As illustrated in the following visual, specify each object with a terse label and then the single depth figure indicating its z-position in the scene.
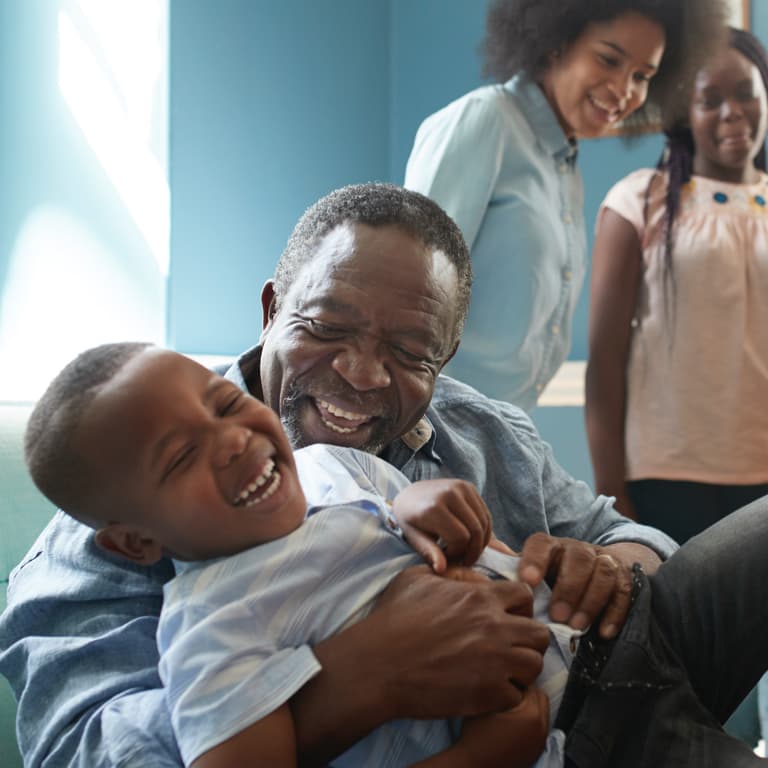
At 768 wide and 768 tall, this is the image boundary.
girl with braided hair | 2.38
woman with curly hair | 2.14
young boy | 0.91
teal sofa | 1.37
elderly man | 0.94
